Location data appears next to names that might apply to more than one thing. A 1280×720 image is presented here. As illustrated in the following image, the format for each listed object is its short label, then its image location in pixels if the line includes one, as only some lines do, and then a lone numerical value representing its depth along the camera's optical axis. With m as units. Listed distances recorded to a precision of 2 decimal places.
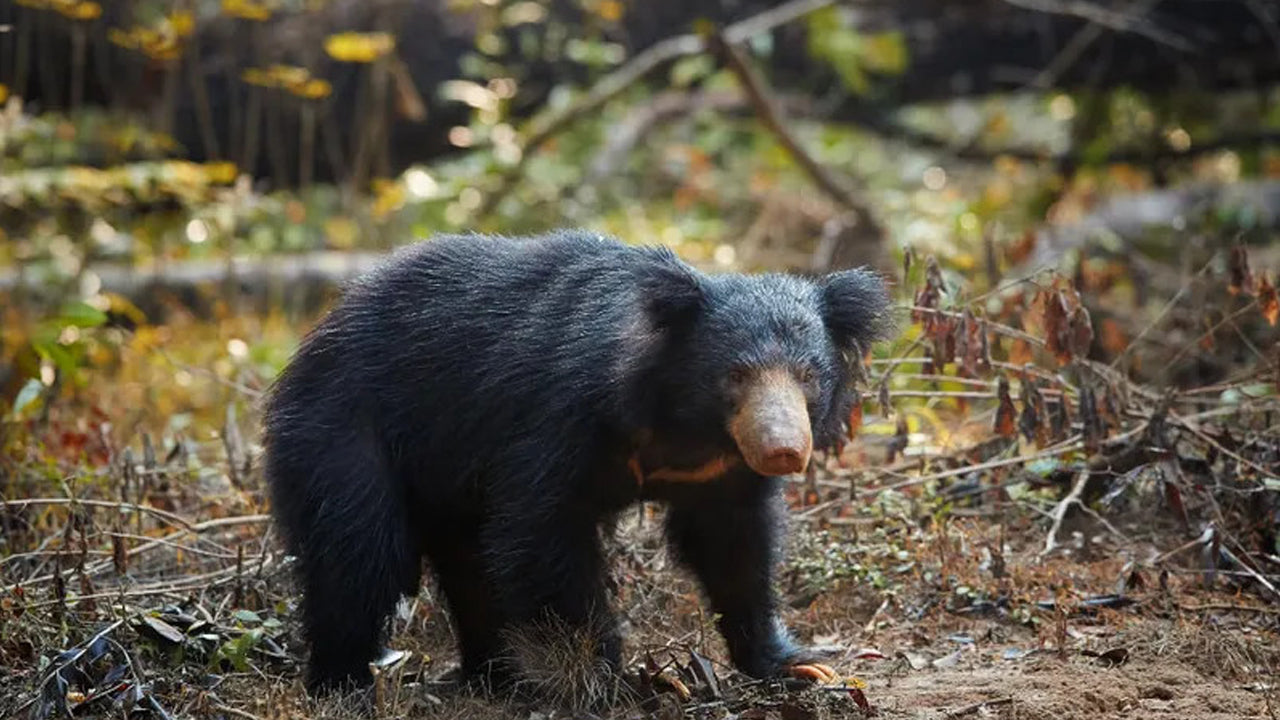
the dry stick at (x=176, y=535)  10.33
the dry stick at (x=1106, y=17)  16.34
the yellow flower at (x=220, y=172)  16.20
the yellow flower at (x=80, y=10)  14.66
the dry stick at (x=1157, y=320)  10.95
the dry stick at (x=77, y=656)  7.98
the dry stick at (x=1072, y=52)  18.92
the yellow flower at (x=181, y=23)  15.70
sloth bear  8.40
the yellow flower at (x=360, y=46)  16.12
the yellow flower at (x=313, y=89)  15.93
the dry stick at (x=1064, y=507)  10.96
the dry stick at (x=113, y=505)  9.64
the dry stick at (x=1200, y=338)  10.84
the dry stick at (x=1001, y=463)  11.05
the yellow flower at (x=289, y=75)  15.77
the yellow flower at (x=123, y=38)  15.84
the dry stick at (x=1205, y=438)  10.53
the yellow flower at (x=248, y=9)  15.55
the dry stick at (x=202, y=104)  17.97
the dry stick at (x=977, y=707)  8.15
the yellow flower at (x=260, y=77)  16.14
